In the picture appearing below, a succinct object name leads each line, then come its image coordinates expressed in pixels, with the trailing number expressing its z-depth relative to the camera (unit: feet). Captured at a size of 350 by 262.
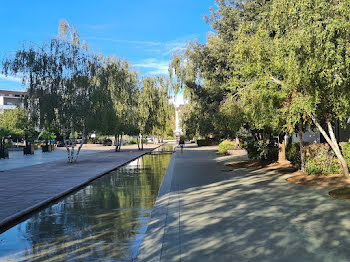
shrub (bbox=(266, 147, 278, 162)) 61.00
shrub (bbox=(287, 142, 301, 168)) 46.93
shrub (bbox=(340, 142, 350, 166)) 39.65
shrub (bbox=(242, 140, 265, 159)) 63.06
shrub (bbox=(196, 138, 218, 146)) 168.09
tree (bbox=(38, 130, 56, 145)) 163.53
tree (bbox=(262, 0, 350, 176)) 25.16
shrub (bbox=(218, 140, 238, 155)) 91.26
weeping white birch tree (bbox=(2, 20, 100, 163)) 64.75
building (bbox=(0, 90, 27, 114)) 352.96
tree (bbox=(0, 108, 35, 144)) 173.47
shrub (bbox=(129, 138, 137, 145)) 230.31
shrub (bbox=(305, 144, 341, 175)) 39.88
